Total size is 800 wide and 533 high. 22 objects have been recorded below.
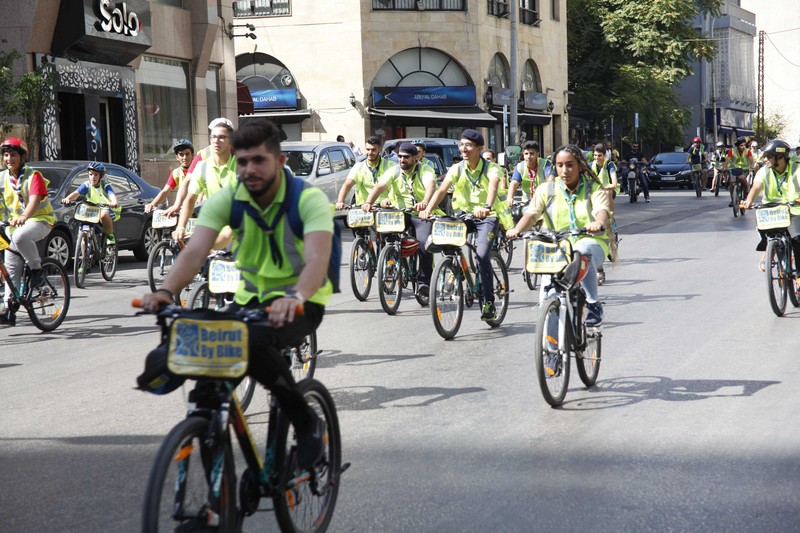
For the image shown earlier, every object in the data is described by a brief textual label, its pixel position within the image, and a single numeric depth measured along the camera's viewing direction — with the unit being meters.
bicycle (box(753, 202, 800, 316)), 10.26
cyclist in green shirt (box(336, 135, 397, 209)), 12.40
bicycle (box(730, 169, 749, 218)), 25.52
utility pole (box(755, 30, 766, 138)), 68.25
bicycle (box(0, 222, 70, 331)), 10.18
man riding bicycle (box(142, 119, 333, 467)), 4.03
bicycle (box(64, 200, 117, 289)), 14.28
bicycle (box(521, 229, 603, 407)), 6.59
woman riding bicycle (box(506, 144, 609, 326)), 7.25
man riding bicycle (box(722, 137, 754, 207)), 26.62
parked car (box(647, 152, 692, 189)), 43.00
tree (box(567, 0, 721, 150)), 48.75
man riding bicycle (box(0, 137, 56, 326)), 10.26
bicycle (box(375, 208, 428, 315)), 10.98
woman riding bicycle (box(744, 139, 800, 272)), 10.61
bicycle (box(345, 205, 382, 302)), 11.88
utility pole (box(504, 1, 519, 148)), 37.06
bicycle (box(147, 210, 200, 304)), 12.57
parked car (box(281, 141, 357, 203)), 23.36
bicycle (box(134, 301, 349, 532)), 3.60
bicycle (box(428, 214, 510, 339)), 9.30
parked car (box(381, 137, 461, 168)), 28.28
